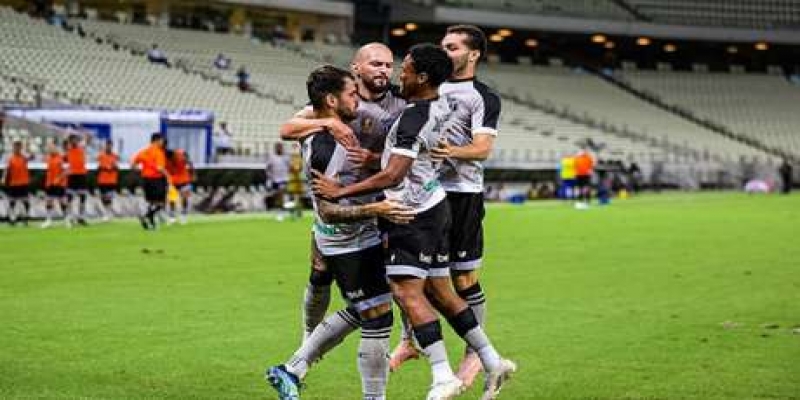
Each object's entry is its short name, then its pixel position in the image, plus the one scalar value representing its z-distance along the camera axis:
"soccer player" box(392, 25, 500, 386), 10.18
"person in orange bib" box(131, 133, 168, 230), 30.44
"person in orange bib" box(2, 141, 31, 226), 31.80
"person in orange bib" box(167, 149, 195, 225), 32.94
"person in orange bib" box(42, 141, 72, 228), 32.25
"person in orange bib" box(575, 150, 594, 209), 45.13
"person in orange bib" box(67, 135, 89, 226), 32.51
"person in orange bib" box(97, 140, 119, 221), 33.00
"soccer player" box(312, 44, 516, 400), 8.73
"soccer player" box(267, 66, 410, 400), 8.77
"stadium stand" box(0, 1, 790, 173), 51.66
